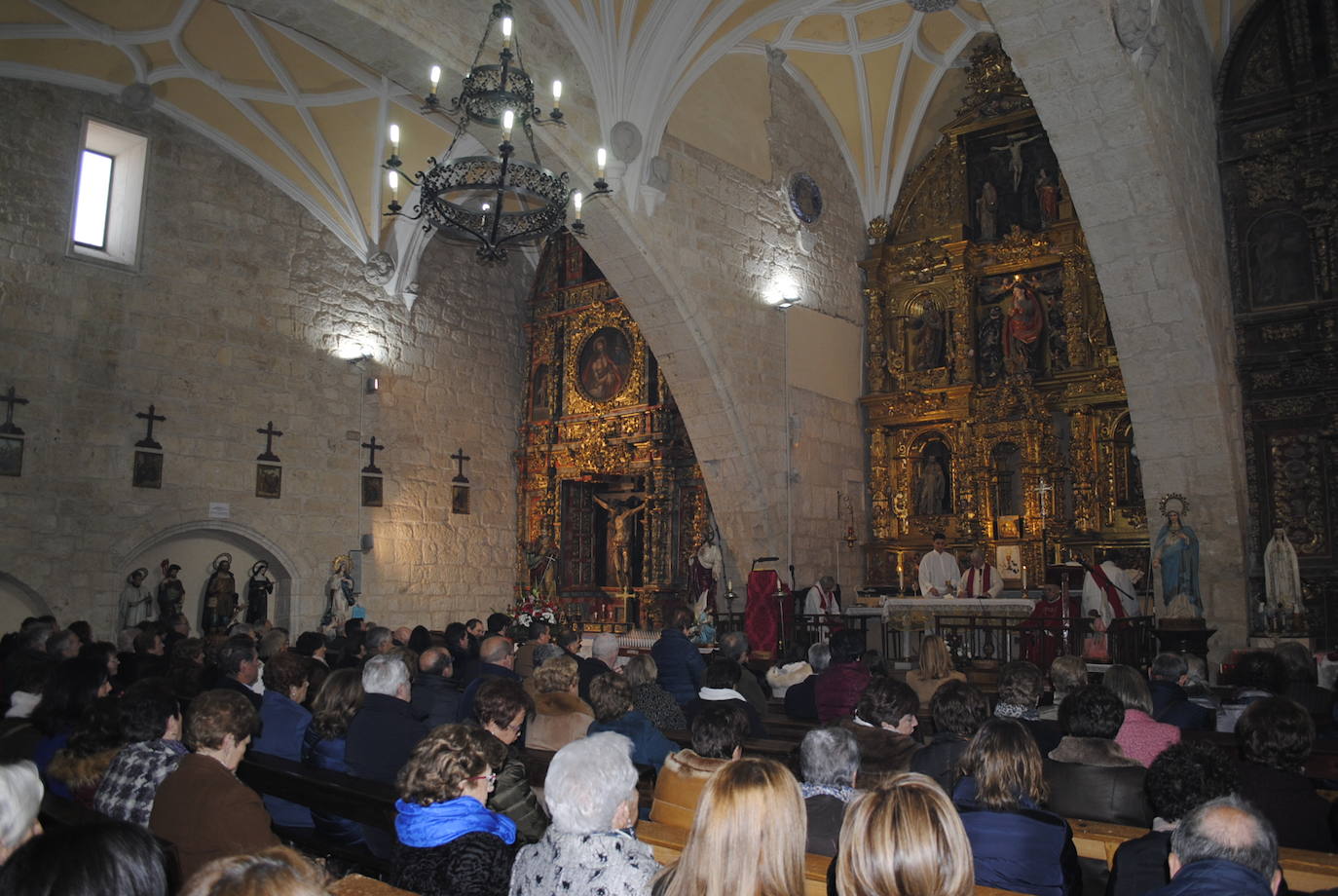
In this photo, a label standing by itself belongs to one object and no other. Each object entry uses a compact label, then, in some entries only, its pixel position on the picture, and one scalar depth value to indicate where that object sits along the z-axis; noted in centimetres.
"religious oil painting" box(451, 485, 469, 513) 1753
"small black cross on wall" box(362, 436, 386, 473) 1612
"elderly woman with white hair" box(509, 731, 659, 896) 246
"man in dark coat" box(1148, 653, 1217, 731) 533
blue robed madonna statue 1053
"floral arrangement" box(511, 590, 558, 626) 1385
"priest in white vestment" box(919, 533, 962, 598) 1420
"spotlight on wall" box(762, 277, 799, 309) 1491
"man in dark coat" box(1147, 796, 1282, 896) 220
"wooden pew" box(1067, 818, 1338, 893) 285
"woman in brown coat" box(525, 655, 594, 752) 520
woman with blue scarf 285
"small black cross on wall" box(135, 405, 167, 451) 1347
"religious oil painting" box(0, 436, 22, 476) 1223
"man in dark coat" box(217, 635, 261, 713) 585
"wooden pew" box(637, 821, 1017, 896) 283
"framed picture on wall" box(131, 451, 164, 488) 1341
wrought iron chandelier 789
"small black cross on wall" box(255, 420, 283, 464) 1483
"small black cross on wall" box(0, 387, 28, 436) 1223
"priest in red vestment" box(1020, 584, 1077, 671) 966
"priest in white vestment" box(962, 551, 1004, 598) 1326
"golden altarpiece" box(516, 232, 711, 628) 1708
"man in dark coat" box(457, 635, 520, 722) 614
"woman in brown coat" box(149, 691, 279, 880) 324
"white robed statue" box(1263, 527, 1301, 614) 1099
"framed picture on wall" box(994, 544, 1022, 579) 1483
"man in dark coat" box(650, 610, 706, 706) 701
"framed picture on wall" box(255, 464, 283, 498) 1471
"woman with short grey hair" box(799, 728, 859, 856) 324
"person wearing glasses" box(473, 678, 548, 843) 366
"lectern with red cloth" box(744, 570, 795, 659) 1282
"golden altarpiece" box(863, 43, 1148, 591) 1457
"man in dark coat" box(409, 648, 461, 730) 558
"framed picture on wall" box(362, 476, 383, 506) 1605
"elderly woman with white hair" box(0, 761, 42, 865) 232
